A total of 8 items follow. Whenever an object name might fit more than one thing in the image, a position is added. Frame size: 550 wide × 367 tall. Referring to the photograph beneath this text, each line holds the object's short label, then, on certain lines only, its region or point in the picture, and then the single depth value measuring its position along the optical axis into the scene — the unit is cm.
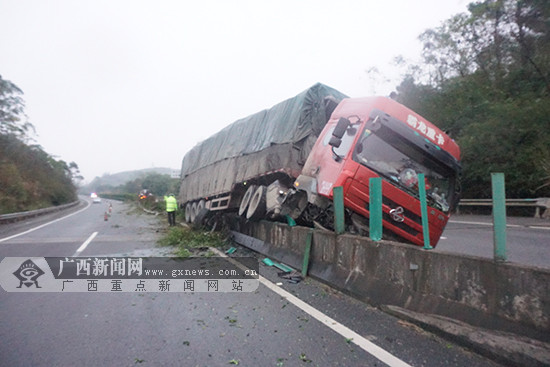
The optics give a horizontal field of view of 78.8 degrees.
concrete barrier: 260
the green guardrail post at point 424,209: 364
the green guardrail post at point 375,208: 430
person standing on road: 1411
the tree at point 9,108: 2798
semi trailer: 551
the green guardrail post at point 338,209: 498
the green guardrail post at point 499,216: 283
